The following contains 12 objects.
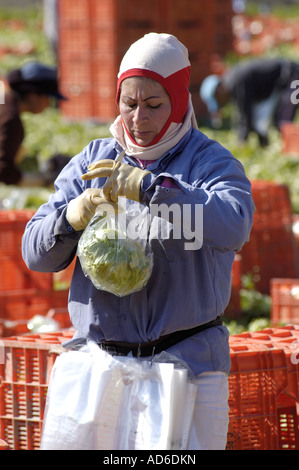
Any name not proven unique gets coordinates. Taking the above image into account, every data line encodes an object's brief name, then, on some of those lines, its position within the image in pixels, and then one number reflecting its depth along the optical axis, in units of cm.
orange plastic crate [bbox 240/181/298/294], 1357
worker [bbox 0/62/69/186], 1364
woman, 519
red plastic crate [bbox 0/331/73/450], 675
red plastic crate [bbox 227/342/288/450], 670
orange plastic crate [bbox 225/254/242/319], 1257
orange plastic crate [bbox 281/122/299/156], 2371
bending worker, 2484
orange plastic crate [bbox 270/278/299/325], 1137
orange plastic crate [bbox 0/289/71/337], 1090
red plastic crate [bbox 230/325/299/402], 699
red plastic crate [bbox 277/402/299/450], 701
